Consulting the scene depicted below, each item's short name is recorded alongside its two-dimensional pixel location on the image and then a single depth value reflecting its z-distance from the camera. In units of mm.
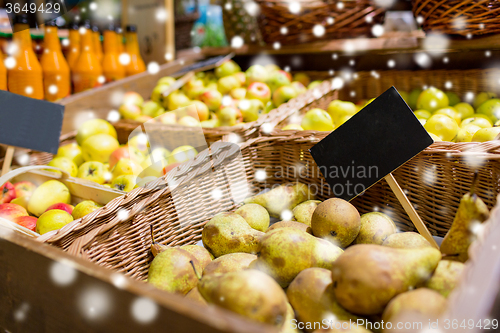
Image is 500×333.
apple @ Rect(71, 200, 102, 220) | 1272
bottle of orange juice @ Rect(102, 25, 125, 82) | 2578
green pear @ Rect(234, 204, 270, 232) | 1184
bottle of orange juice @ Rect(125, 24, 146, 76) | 2779
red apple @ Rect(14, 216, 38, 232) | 1267
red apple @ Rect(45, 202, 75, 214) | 1357
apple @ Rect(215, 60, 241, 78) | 2621
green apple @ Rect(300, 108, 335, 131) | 1687
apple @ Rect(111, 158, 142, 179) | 1547
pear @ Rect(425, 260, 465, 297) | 672
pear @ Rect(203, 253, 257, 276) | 872
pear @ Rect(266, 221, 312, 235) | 1074
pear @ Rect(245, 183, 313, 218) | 1323
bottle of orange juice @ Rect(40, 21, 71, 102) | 2182
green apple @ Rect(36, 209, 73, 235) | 1184
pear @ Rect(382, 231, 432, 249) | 900
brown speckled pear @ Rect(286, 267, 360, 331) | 699
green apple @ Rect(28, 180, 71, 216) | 1436
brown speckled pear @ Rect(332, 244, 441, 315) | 640
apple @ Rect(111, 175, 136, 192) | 1446
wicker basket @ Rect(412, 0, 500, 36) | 1563
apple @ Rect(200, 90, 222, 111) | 2240
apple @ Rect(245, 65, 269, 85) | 2424
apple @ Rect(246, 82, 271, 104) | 2213
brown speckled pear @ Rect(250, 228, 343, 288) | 820
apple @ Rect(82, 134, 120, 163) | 1788
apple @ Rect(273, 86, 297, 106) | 2135
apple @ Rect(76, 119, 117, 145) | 1967
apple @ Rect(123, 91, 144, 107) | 2416
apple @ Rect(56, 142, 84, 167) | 1902
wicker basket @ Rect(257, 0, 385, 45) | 2111
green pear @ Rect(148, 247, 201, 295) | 845
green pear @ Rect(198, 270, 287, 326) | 594
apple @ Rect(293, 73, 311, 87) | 2514
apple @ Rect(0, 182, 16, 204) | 1495
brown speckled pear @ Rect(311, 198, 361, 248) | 973
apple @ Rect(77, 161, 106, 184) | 1649
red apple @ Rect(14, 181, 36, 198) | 1515
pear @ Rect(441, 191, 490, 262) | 730
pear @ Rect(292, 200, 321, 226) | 1188
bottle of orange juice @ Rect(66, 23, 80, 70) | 2436
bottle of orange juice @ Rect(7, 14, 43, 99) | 1954
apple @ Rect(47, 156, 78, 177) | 1749
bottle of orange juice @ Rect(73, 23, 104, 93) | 2426
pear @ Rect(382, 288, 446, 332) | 574
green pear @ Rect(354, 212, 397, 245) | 1019
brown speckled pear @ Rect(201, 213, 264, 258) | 1054
